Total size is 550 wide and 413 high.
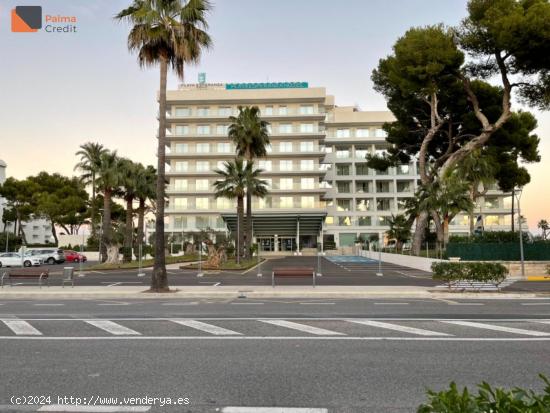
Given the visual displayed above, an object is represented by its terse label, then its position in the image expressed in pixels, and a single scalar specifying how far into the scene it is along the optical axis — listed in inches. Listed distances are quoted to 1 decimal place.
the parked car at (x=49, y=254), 1783.0
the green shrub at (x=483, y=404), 87.1
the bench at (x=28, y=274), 775.7
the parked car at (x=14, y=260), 1584.6
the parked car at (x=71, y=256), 1994.3
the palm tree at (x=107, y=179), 1477.6
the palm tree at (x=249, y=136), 1518.2
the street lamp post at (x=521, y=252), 973.7
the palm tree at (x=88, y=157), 1690.5
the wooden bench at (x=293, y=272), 746.2
